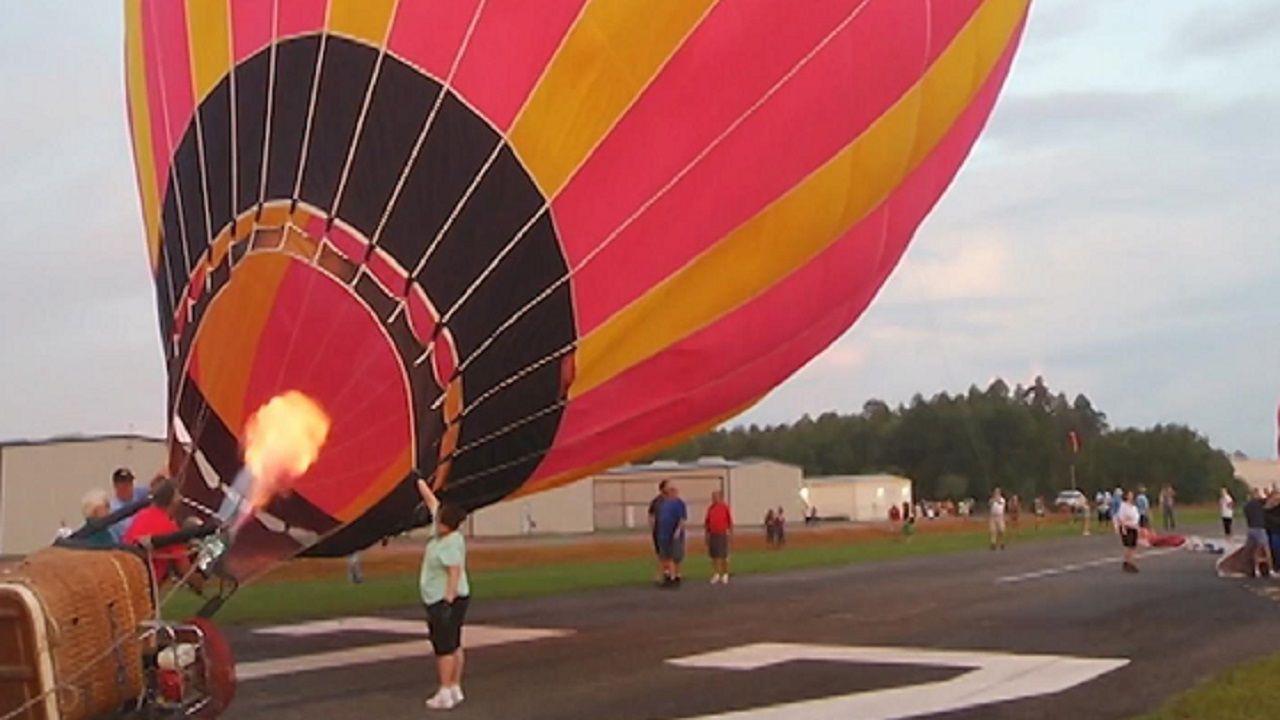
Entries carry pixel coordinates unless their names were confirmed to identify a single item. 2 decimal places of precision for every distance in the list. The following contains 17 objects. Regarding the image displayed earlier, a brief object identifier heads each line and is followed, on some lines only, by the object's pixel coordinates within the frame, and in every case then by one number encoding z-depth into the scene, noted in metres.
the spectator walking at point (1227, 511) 27.25
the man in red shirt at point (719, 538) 18.61
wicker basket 4.88
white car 56.16
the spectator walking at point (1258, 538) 16.98
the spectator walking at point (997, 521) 28.17
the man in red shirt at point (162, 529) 5.81
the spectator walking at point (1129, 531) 18.52
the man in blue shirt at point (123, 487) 9.28
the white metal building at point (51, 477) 34.22
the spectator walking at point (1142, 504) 28.44
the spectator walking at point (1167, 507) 35.99
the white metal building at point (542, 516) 46.19
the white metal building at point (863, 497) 66.75
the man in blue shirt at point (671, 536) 17.69
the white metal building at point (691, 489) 54.69
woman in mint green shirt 7.91
